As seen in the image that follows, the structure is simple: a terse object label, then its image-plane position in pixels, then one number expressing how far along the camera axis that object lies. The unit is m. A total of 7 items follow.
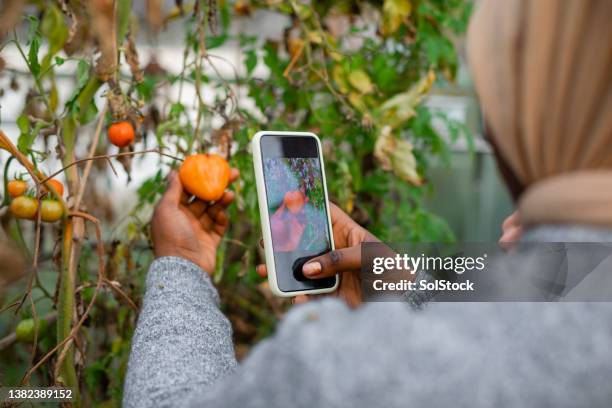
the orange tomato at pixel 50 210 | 0.86
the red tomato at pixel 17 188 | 0.91
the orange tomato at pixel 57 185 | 0.92
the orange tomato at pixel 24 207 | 0.86
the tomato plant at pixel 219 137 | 0.92
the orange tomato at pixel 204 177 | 0.89
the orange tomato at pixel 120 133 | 0.97
